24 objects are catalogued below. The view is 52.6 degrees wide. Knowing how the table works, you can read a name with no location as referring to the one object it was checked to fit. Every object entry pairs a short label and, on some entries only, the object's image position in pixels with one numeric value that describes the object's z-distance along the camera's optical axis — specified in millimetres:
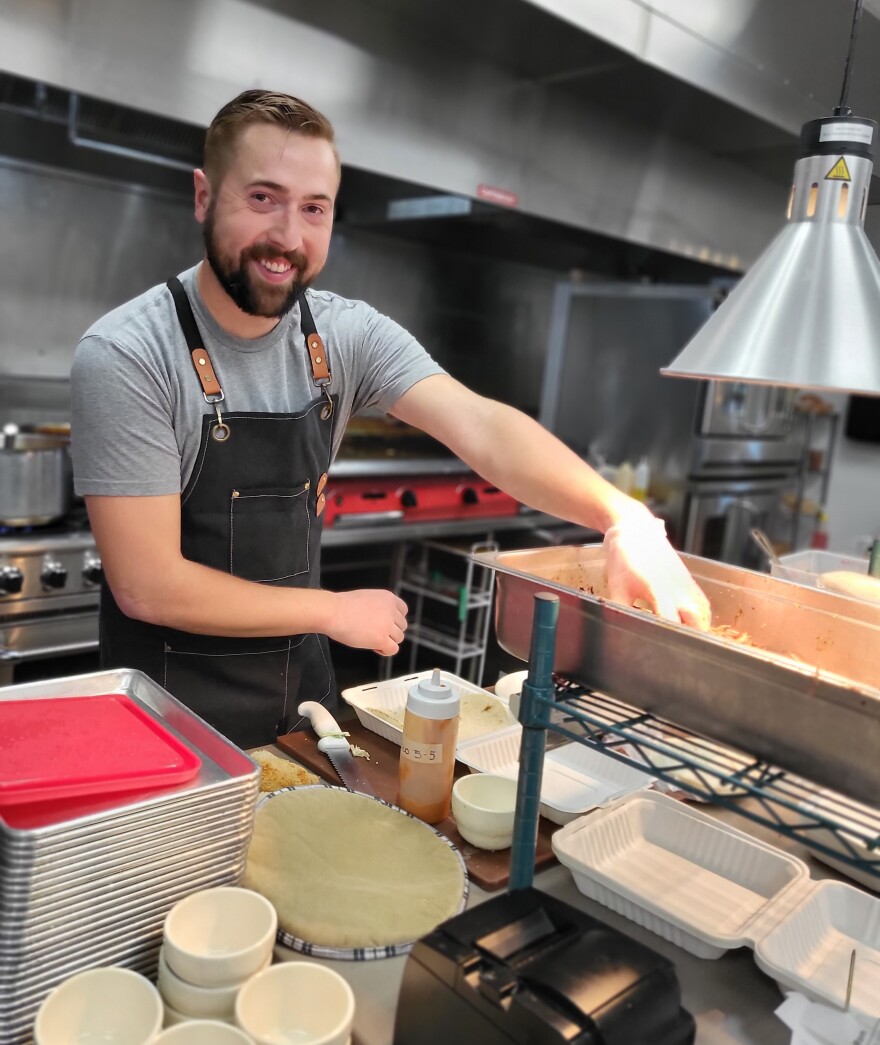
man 1453
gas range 2361
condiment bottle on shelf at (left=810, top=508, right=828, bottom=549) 5086
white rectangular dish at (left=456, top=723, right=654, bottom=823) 1336
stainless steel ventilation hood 2482
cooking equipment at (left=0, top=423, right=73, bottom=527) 2299
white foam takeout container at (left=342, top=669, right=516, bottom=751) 1479
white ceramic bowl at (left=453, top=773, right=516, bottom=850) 1181
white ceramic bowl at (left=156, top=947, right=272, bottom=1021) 820
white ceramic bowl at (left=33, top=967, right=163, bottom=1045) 784
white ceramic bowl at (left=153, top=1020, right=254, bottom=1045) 768
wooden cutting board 1144
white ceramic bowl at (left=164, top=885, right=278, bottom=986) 820
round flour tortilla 994
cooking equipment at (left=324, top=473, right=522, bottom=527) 3062
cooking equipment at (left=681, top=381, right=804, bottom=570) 4016
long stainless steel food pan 838
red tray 875
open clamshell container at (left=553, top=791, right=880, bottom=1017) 1016
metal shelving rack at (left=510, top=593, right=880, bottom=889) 780
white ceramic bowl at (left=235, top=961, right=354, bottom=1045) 807
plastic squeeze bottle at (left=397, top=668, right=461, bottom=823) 1204
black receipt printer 767
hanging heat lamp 965
